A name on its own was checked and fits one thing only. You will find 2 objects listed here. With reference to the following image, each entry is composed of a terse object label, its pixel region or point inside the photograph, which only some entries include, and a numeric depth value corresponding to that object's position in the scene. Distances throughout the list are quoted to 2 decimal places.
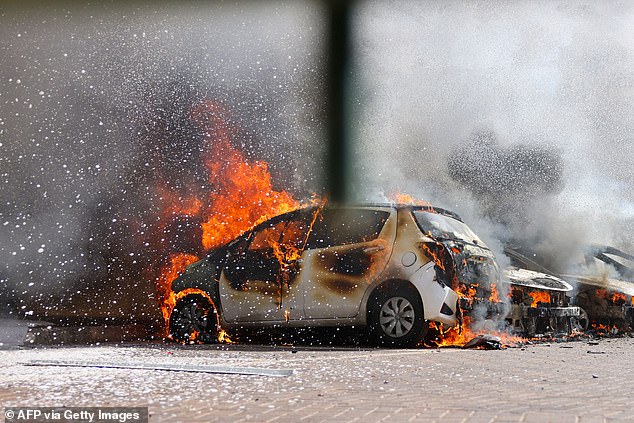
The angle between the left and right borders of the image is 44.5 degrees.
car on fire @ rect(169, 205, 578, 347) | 9.11
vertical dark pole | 14.75
